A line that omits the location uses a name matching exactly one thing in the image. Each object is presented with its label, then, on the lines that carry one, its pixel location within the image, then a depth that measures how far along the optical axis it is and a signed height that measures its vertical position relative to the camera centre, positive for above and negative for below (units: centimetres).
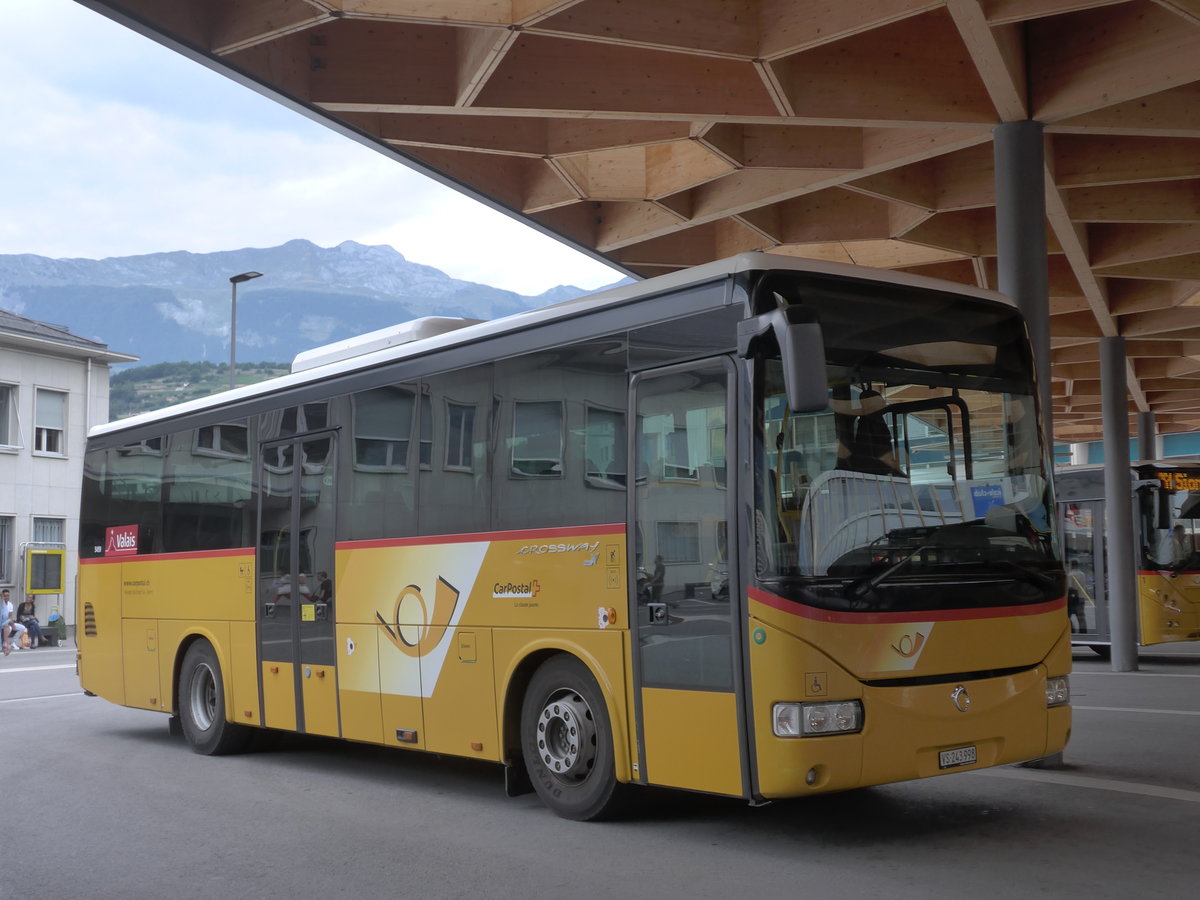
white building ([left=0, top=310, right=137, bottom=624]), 3747 +382
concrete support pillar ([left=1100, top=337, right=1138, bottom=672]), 1894 -13
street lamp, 3408 +717
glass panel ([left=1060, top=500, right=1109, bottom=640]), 2112 -33
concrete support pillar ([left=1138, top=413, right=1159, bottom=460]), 3209 +274
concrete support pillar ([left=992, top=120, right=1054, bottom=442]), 1142 +291
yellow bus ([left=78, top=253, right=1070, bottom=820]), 693 +6
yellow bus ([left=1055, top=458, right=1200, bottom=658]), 2105 -15
